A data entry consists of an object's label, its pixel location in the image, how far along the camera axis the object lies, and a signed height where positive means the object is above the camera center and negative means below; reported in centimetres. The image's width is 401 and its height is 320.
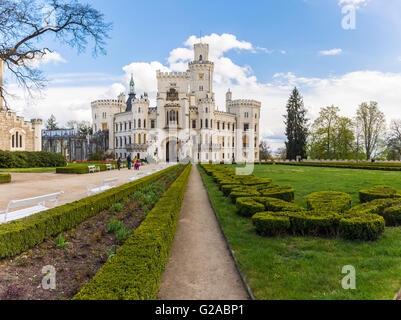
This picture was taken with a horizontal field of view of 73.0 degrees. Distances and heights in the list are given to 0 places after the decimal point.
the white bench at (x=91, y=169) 2100 -120
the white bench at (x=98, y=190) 900 -124
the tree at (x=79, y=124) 8394 +926
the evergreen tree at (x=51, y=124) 8006 +881
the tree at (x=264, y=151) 7231 +76
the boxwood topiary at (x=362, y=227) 487 -134
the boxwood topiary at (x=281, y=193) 813 -120
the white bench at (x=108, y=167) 2572 -127
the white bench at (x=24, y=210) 514 -125
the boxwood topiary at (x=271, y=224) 534 -140
